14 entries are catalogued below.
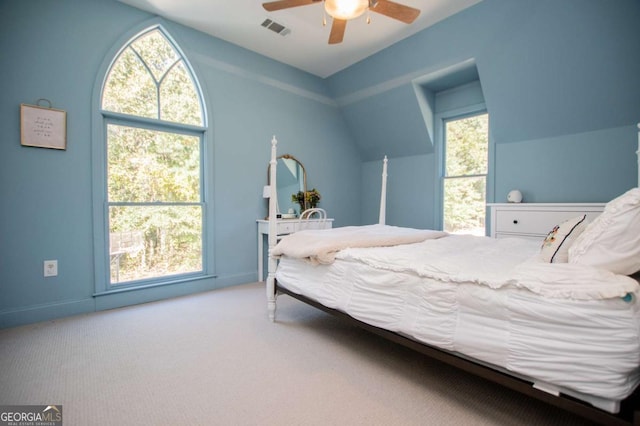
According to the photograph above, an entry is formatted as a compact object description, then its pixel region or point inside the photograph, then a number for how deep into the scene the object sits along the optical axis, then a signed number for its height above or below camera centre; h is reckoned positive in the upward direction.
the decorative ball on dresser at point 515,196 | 3.40 +0.12
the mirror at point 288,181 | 4.19 +0.39
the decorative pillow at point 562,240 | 1.43 -0.16
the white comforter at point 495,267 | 1.08 -0.28
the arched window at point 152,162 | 2.99 +0.49
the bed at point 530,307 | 1.02 -0.42
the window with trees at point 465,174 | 3.96 +0.46
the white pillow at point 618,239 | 1.12 -0.12
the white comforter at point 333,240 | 2.06 -0.24
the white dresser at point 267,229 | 3.79 -0.26
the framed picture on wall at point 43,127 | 2.48 +0.69
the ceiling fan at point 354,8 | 2.03 +1.38
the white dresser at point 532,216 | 2.89 -0.09
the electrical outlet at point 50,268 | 2.59 -0.50
